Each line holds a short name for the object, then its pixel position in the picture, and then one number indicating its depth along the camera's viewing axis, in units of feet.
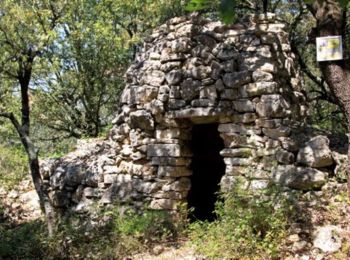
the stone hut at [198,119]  18.29
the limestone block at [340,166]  17.10
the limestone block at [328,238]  15.01
